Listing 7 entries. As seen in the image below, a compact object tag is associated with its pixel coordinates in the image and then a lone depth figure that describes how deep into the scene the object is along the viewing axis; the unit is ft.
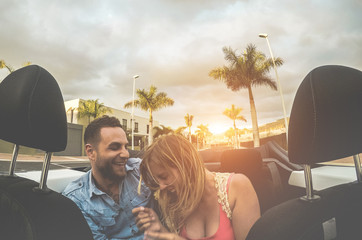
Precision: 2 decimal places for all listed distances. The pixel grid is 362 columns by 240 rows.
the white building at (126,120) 87.20
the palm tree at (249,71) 54.65
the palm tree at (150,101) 68.44
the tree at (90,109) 80.12
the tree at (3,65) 44.36
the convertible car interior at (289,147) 2.91
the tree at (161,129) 108.10
